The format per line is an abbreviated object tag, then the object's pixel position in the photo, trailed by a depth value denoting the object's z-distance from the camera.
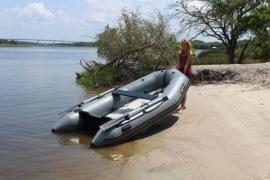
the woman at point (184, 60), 6.75
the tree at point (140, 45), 11.40
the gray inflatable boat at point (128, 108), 5.31
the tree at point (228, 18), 12.84
